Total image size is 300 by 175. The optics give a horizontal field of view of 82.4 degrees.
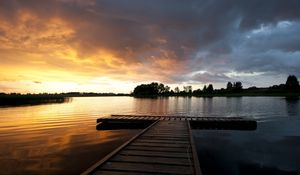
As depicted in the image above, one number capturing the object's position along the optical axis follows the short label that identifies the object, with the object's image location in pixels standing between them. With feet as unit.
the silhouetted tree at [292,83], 409.88
